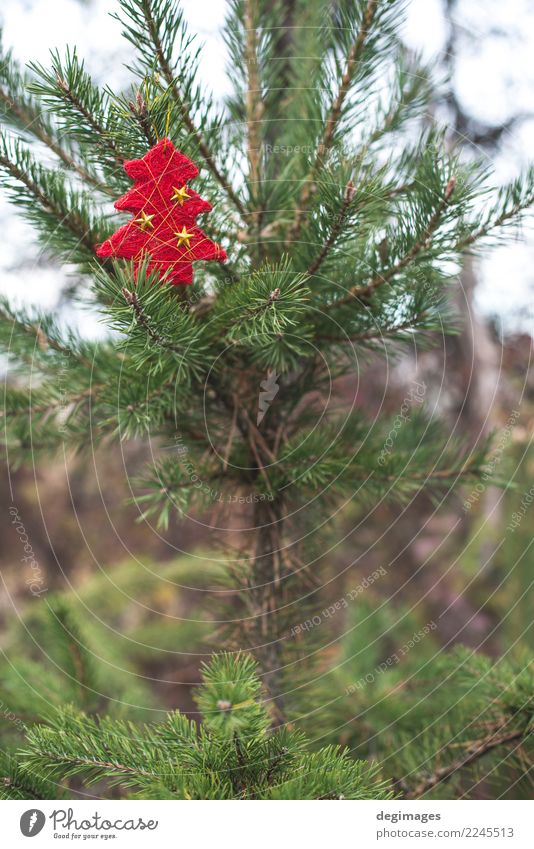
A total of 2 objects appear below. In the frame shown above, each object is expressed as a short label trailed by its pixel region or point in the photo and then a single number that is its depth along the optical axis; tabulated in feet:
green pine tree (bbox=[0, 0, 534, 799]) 1.30
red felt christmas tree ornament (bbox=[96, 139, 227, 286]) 1.26
